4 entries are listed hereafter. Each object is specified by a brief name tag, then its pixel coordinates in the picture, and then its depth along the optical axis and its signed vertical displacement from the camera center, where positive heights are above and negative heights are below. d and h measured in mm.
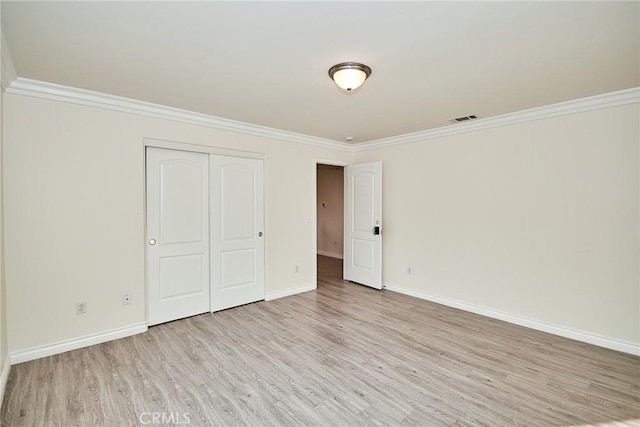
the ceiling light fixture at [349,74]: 2350 +1054
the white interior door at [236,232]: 4008 -251
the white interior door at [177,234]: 3508 -249
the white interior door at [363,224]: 5000 -195
